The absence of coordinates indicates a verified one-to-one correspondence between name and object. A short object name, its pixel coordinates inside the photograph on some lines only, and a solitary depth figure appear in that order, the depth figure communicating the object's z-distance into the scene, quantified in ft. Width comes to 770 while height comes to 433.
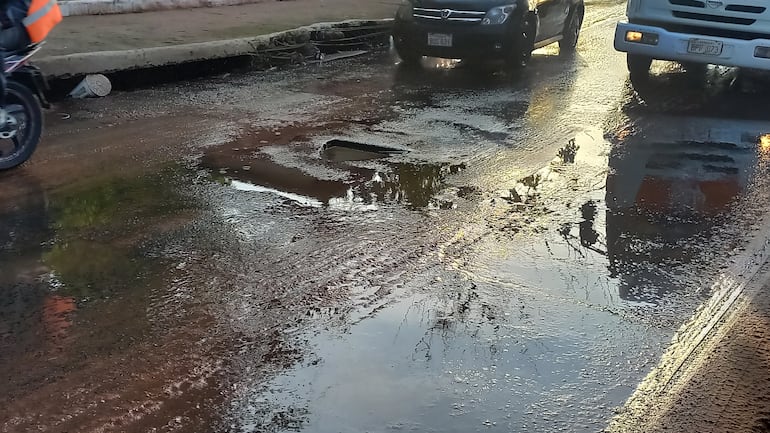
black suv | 38.24
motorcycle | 22.63
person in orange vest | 22.02
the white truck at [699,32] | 32.78
